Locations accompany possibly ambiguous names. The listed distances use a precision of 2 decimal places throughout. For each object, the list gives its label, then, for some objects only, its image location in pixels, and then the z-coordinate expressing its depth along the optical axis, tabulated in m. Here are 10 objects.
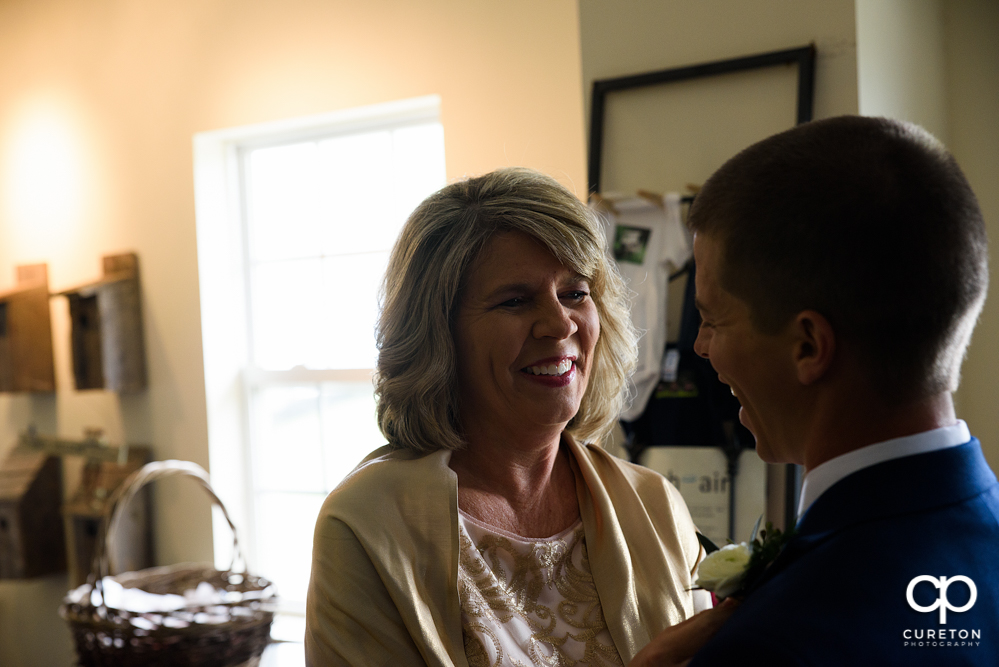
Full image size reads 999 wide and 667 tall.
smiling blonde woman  1.35
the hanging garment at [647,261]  2.46
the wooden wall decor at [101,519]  3.93
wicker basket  2.52
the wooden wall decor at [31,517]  4.09
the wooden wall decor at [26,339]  4.22
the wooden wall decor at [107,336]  3.88
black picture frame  2.27
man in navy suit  0.67
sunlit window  3.71
